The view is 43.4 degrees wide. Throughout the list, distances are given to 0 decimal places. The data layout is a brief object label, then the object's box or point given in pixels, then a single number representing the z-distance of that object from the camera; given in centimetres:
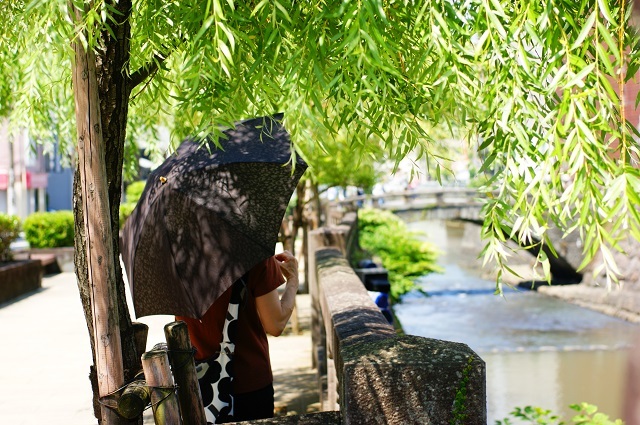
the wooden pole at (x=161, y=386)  284
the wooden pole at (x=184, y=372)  303
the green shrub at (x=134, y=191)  2861
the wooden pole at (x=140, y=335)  384
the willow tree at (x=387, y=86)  249
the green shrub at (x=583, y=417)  450
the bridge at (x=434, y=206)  3466
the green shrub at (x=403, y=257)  1966
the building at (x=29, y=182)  3884
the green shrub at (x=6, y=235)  1677
